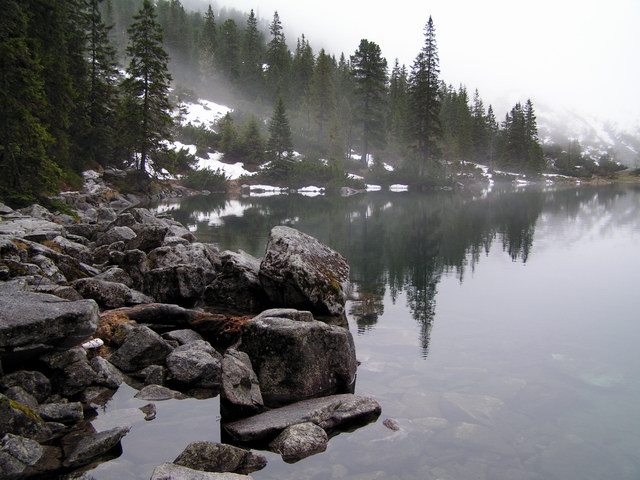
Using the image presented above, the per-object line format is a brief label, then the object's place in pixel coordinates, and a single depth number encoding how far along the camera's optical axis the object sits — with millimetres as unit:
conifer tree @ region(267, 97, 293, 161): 64438
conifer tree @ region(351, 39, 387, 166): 71438
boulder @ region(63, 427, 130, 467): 5844
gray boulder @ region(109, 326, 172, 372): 8484
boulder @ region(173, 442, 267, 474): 5746
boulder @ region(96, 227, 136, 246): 16234
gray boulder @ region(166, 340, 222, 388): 8117
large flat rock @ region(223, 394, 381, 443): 6715
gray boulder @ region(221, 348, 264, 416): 7215
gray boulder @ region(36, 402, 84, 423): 6512
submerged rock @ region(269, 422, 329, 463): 6355
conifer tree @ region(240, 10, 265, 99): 105750
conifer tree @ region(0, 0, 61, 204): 18703
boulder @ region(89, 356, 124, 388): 7711
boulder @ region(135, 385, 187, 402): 7602
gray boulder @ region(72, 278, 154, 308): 10750
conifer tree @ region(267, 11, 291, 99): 100875
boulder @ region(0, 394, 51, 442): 5867
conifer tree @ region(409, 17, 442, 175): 68625
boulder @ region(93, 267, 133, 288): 12188
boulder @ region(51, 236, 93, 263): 13461
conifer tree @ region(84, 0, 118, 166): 39281
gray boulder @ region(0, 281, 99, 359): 6691
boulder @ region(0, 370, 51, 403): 6679
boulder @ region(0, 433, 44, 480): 5367
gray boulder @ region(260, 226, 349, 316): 11219
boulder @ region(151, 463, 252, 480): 5066
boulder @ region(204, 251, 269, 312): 11984
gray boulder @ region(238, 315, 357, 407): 7965
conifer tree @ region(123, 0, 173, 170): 39875
